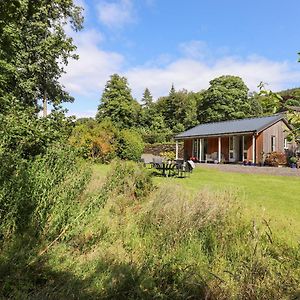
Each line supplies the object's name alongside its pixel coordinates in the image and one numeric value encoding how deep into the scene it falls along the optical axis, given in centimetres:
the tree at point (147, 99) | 7893
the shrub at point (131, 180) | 871
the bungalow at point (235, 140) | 2823
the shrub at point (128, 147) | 2769
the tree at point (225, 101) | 5562
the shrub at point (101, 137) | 2392
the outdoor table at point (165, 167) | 1710
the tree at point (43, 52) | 2339
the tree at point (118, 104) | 5419
